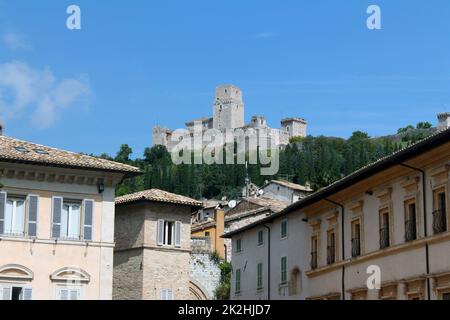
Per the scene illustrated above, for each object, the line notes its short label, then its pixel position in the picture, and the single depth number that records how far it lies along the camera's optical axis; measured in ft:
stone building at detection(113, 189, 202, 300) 129.49
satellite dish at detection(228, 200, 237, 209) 246.39
